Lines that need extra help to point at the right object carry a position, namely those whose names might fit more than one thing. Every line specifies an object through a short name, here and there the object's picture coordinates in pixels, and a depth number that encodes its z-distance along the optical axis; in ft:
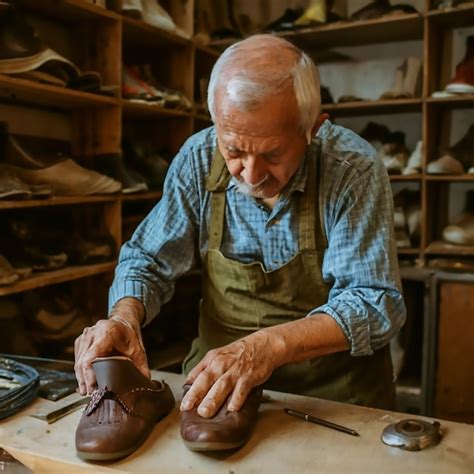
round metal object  3.05
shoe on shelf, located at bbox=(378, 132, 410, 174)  8.67
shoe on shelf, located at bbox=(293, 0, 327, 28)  8.82
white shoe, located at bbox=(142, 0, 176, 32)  7.88
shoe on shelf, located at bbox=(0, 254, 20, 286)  5.64
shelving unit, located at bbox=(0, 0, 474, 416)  6.96
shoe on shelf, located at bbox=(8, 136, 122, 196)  6.34
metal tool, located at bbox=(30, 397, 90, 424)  3.39
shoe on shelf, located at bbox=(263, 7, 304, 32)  9.10
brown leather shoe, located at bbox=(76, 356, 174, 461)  2.91
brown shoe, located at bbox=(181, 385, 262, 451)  2.91
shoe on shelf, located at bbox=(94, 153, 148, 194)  7.36
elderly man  3.60
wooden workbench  2.87
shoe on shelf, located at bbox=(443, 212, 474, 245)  8.13
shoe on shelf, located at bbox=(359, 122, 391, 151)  9.21
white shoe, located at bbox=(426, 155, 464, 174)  8.10
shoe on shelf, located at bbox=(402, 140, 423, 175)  8.49
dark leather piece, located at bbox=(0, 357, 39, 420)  3.44
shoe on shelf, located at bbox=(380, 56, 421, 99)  8.65
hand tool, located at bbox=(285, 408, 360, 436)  3.22
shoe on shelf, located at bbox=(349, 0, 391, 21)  8.48
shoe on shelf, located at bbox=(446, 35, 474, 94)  7.93
